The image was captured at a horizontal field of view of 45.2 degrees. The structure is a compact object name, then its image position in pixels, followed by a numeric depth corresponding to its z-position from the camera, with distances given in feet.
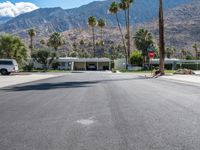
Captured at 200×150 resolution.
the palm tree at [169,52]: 321.35
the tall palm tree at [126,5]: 177.17
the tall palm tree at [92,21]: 236.56
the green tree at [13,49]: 154.87
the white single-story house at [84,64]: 231.34
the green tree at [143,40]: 208.52
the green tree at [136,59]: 219.57
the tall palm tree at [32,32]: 246.85
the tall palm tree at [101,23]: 243.84
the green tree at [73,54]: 333.32
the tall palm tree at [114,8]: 192.82
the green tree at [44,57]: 196.75
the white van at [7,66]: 103.28
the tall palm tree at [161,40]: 97.02
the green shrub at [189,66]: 213.38
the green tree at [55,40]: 246.16
